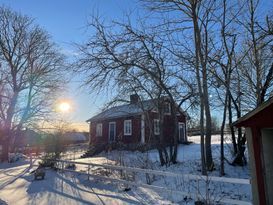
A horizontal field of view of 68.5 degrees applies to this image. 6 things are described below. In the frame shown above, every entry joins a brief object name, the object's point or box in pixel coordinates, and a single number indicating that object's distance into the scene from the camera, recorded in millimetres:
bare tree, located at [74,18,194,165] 8920
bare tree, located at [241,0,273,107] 8353
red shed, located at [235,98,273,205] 4593
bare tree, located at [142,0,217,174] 8273
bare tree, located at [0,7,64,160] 19588
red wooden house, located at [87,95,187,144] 19368
